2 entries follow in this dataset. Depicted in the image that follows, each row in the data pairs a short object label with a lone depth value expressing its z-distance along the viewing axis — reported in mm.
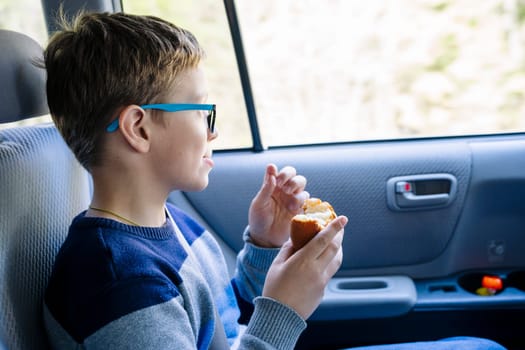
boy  1015
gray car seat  1035
